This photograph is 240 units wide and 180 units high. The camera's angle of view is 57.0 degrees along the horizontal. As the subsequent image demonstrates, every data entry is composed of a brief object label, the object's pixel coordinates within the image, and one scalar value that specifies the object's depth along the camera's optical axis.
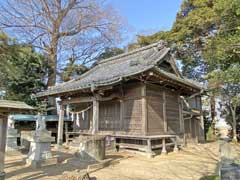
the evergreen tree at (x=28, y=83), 16.20
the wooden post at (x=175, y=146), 11.10
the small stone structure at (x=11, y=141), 11.19
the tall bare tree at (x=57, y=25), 19.20
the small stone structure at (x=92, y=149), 8.23
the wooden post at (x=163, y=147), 10.32
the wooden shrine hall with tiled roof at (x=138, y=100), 9.97
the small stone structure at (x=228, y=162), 4.23
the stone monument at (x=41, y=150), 7.51
